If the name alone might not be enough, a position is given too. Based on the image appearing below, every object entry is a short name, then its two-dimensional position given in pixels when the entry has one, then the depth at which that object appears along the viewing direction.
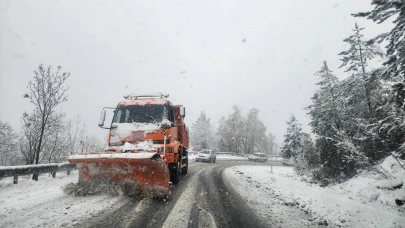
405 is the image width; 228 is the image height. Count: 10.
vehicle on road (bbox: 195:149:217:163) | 25.23
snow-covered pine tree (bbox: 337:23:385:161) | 10.02
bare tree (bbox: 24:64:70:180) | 11.44
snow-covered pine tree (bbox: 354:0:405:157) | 5.09
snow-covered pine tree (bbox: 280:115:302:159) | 34.94
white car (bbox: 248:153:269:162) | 38.51
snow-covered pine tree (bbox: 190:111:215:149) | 56.84
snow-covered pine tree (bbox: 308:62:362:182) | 12.29
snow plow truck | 6.20
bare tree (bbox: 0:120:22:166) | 34.66
